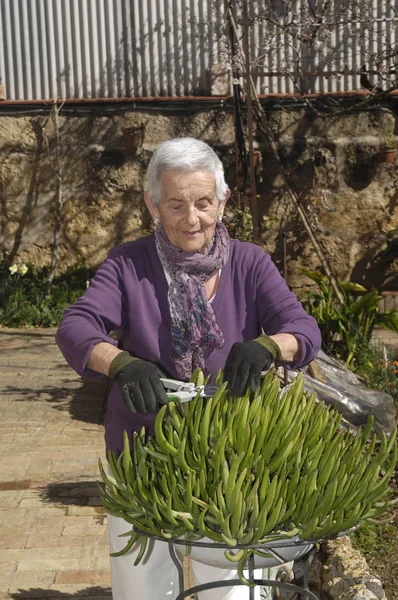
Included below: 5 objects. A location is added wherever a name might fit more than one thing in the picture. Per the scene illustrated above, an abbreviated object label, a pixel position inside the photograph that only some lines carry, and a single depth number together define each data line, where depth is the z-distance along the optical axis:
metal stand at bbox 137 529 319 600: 2.21
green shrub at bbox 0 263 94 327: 11.12
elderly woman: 2.76
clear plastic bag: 6.06
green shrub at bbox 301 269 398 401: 8.00
